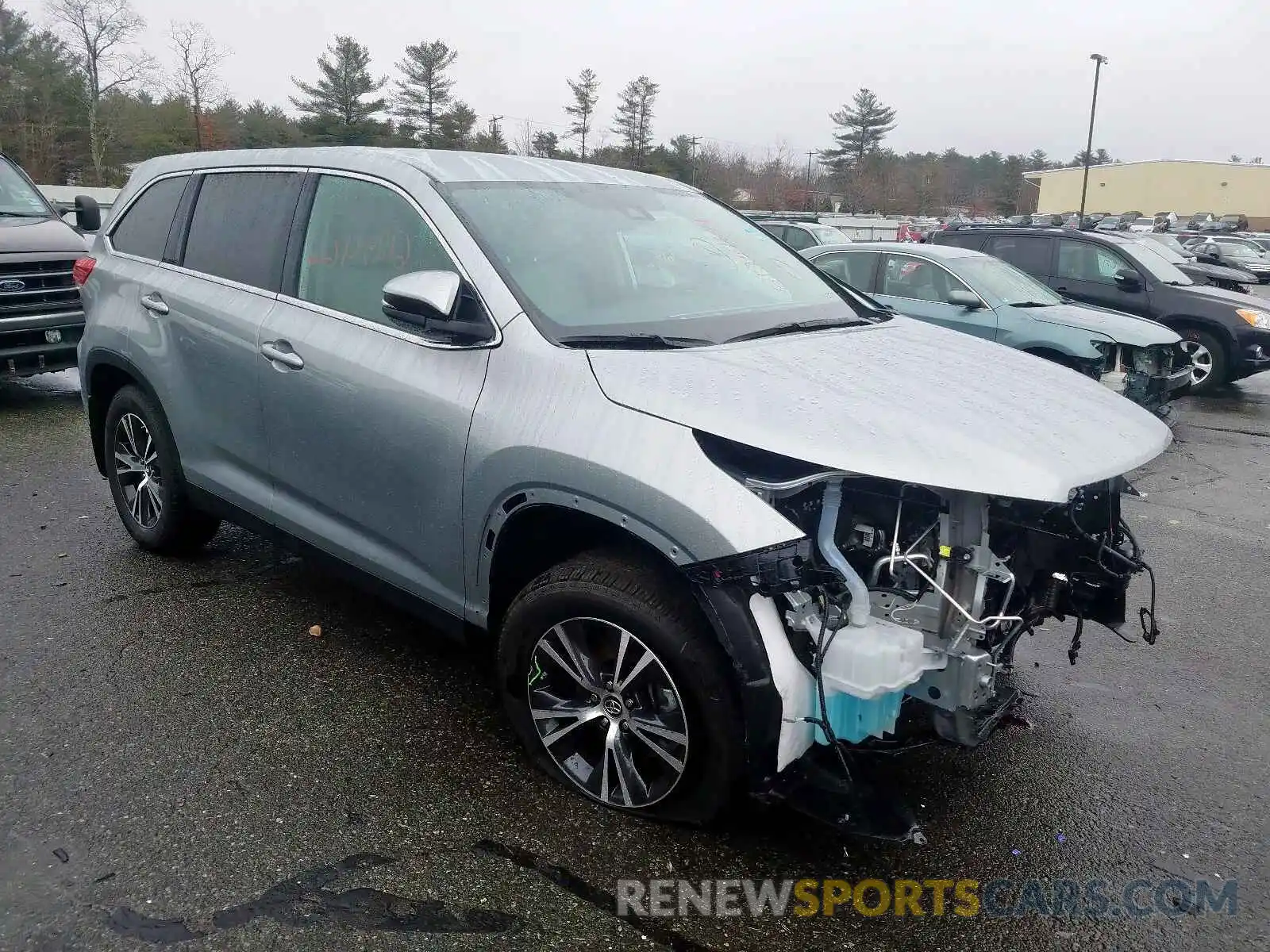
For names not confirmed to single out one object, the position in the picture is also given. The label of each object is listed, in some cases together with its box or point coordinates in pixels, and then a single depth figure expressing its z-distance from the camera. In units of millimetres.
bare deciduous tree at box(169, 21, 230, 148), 50406
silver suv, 2467
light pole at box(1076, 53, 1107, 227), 48188
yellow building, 82312
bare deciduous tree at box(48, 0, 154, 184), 50469
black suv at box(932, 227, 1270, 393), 10578
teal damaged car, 8352
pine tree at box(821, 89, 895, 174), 77000
